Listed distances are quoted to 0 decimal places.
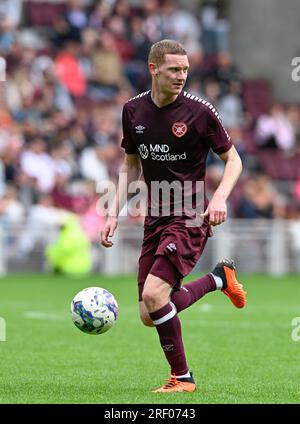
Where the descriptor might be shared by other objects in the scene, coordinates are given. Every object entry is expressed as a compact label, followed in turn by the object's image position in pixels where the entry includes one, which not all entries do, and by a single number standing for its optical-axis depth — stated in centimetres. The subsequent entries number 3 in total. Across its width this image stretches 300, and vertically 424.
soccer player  1491
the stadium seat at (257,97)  5065
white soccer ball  1580
